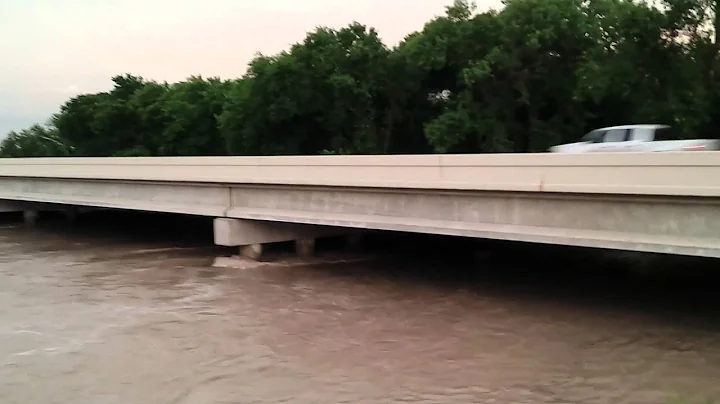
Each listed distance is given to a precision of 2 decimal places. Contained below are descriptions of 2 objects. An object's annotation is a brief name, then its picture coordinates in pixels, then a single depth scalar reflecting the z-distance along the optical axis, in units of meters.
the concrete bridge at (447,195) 10.60
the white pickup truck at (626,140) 18.77
